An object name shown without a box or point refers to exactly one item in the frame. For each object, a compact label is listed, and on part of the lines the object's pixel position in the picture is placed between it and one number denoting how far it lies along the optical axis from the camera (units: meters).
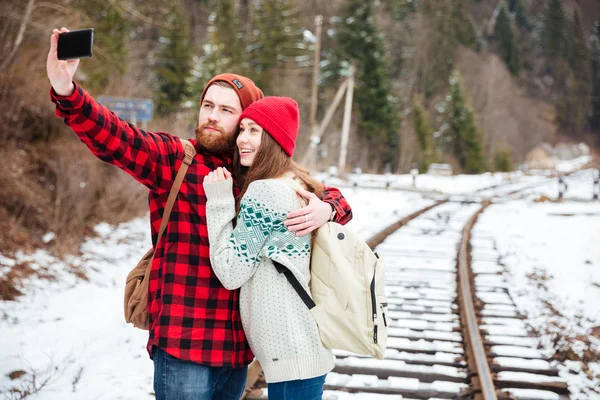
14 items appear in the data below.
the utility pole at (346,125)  24.57
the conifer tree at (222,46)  28.86
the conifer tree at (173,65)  32.88
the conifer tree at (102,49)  11.12
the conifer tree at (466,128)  38.97
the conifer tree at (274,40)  33.03
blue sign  9.36
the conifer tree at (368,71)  33.94
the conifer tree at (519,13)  56.47
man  1.81
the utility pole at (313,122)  19.97
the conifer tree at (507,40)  57.03
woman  1.79
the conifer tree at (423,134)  37.03
